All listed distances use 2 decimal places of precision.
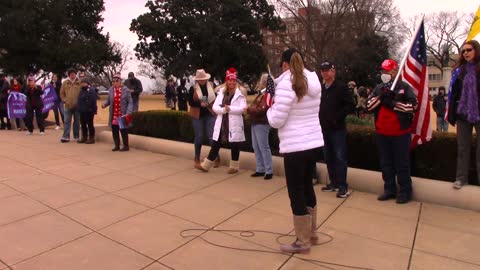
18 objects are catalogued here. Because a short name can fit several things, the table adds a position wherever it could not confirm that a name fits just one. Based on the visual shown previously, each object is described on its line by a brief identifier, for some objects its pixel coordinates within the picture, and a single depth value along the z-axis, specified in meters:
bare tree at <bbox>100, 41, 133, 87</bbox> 65.49
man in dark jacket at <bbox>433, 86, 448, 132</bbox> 12.85
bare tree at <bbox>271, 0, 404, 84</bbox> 40.97
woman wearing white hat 7.15
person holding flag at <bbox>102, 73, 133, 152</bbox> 8.93
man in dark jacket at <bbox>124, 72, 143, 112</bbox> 11.81
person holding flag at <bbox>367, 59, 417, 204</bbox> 5.18
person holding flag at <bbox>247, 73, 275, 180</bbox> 6.50
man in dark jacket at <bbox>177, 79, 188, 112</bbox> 15.70
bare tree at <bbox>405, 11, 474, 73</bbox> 65.75
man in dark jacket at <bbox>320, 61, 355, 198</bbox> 5.58
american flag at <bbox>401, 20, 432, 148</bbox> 5.37
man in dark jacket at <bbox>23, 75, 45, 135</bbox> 11.82
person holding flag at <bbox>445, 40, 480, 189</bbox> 4.89
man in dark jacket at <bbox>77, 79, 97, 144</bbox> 10.05
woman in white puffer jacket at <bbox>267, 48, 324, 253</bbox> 3.62
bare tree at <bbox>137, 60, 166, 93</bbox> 72.56
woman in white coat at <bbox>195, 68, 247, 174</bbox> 6.79
